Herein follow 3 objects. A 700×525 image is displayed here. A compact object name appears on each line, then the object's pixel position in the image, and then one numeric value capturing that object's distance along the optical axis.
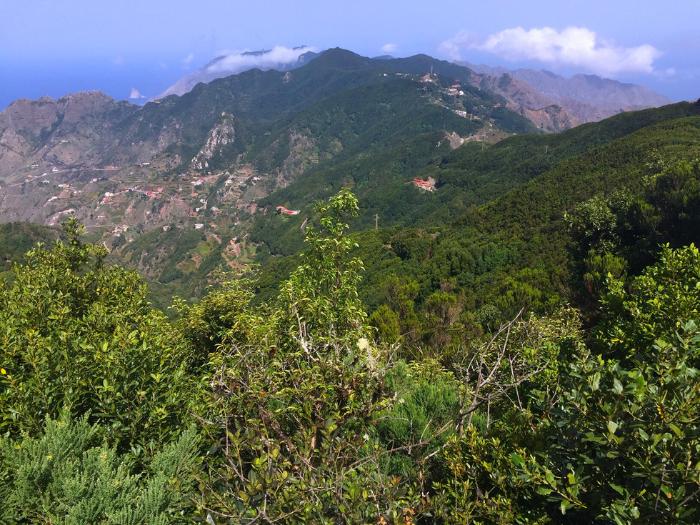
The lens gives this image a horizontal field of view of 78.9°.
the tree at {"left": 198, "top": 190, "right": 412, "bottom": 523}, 4.41
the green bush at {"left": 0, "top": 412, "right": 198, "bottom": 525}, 4.91
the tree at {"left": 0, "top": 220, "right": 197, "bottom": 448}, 6.56
